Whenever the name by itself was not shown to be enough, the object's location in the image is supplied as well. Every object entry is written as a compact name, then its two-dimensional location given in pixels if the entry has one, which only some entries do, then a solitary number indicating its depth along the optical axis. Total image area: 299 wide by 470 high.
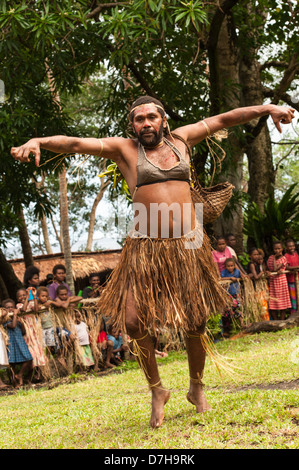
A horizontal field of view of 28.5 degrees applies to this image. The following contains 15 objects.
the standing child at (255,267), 9.50
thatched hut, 15.55
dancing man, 3.58
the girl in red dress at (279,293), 9.77
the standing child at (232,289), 9.08
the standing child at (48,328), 7.72
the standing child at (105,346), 8.35
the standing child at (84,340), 7.95
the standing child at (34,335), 7.57
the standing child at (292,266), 10.05
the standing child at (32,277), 8.80
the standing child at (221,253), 9.43
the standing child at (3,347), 7.37
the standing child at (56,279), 9.15
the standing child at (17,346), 7.52
